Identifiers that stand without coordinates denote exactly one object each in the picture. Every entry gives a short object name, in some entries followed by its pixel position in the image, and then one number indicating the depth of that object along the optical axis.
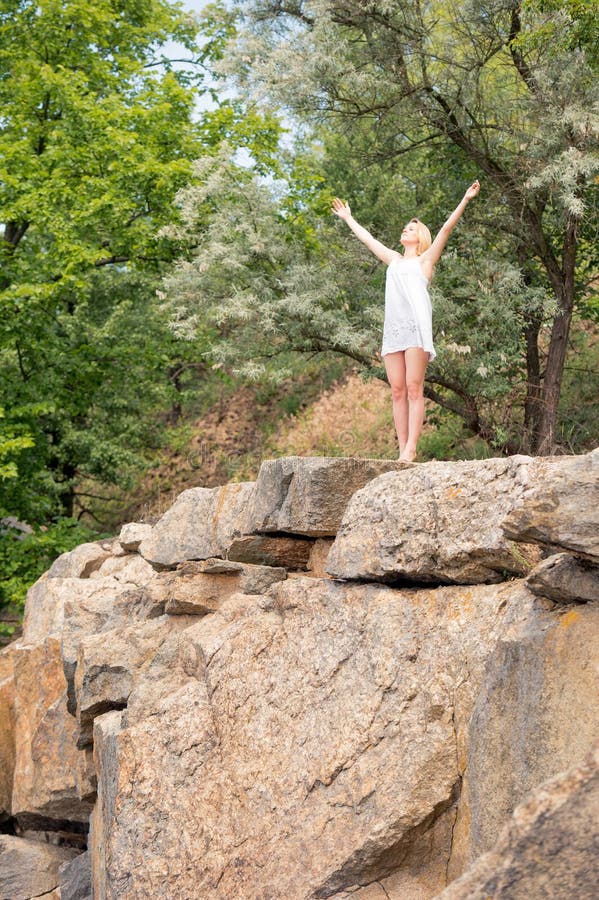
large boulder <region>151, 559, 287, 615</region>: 8.21
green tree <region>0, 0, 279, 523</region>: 18.45
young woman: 8.16
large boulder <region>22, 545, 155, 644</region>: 11.18
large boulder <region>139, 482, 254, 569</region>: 8.98
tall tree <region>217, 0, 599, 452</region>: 12.29
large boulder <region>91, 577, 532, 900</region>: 5.41
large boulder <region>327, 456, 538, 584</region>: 5.64
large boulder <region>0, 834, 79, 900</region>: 9.39
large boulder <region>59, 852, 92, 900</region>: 8.44
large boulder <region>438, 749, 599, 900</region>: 3.18
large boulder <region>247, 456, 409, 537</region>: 7.41
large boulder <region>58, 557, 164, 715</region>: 9.26
